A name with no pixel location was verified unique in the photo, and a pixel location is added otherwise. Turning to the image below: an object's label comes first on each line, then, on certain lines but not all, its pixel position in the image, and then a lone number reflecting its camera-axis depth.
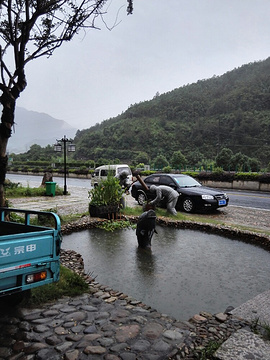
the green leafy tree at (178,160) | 40.56
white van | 20.48
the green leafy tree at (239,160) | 35.50
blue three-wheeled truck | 3.03
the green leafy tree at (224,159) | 36.06
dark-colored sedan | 11.88
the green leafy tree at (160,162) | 41.00
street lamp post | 20.22
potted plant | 9.79
